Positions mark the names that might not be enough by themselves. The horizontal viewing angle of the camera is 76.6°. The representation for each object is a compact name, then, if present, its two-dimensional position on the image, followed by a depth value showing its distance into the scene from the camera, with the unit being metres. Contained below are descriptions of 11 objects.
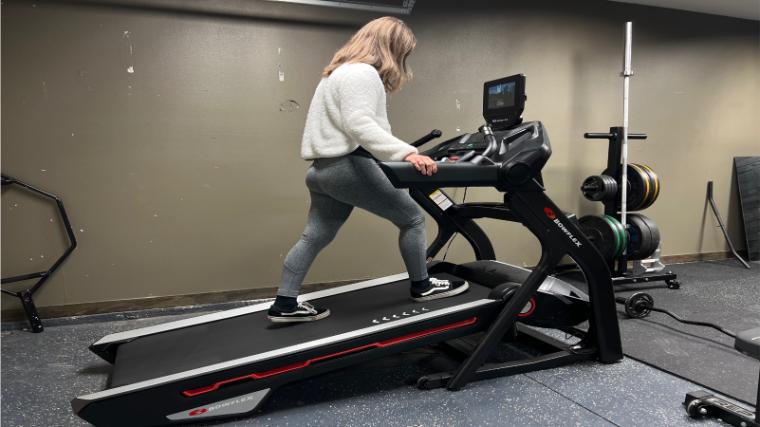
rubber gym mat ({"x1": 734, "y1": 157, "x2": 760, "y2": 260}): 4.33
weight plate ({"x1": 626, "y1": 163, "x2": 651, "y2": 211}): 3.52
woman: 1.77
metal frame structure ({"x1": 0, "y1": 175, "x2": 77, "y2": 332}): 2.67
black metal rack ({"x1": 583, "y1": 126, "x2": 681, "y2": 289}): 3.45
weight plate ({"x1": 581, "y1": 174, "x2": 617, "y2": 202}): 3.46
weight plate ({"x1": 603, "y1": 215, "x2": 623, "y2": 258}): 3.32
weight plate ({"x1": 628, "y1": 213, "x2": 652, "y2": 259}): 3.44
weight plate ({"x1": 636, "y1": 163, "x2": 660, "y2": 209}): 3.55
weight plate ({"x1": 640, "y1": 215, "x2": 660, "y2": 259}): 3.46
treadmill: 1.64
